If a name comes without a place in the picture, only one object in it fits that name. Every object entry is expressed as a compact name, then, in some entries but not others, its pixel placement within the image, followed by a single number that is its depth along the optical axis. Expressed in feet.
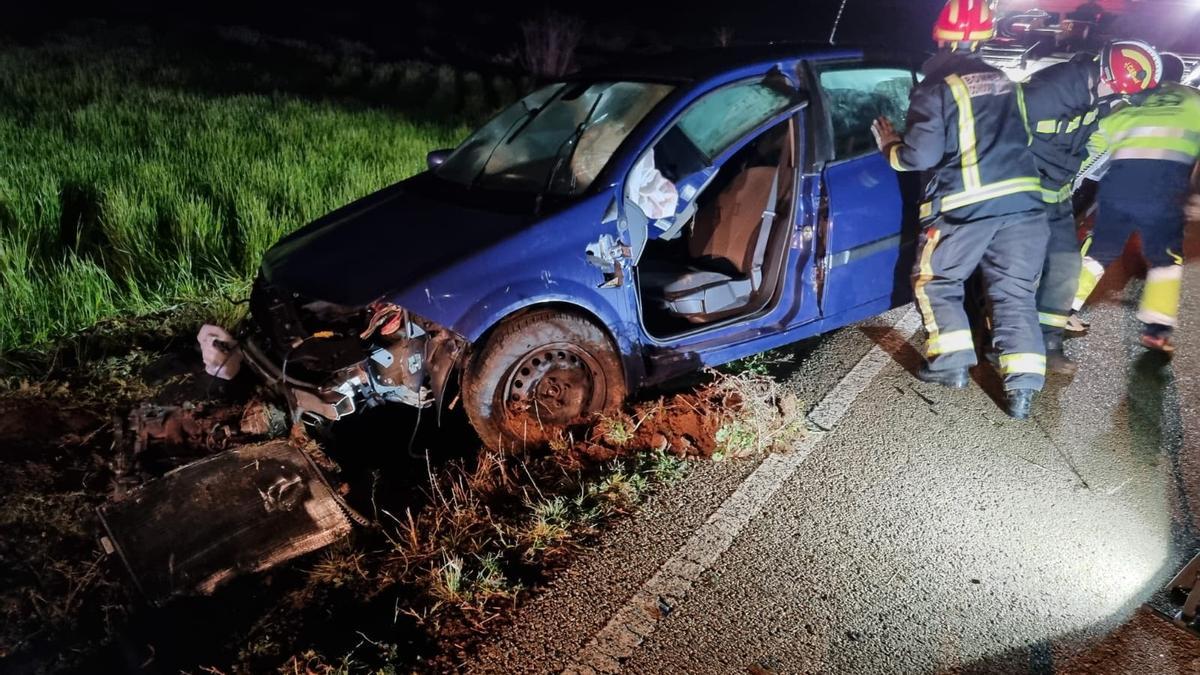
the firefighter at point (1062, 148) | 11.74
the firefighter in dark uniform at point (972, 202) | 11.39
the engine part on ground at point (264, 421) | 11.28
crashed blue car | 9.80
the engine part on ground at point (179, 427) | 10.80
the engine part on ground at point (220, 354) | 10.98
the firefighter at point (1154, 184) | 13.07
